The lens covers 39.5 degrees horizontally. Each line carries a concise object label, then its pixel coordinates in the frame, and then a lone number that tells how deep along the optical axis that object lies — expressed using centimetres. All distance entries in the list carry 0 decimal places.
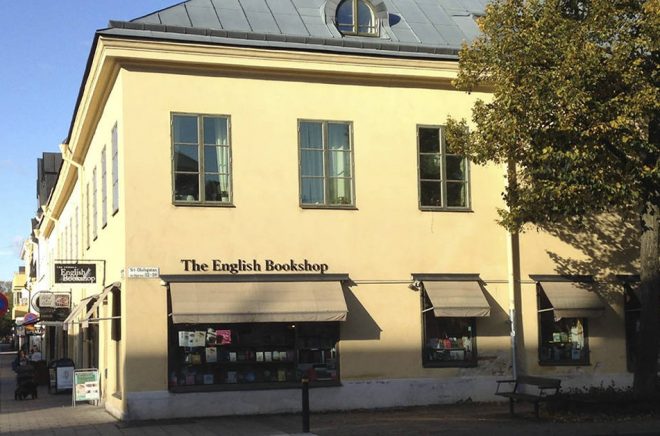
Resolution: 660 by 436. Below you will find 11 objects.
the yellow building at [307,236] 1778
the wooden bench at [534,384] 1606
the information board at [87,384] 2100
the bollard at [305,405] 1477
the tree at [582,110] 1522
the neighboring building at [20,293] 7100
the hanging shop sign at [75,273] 2041
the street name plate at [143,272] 1747
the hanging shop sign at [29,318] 3440
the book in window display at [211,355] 1806
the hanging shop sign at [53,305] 2936
